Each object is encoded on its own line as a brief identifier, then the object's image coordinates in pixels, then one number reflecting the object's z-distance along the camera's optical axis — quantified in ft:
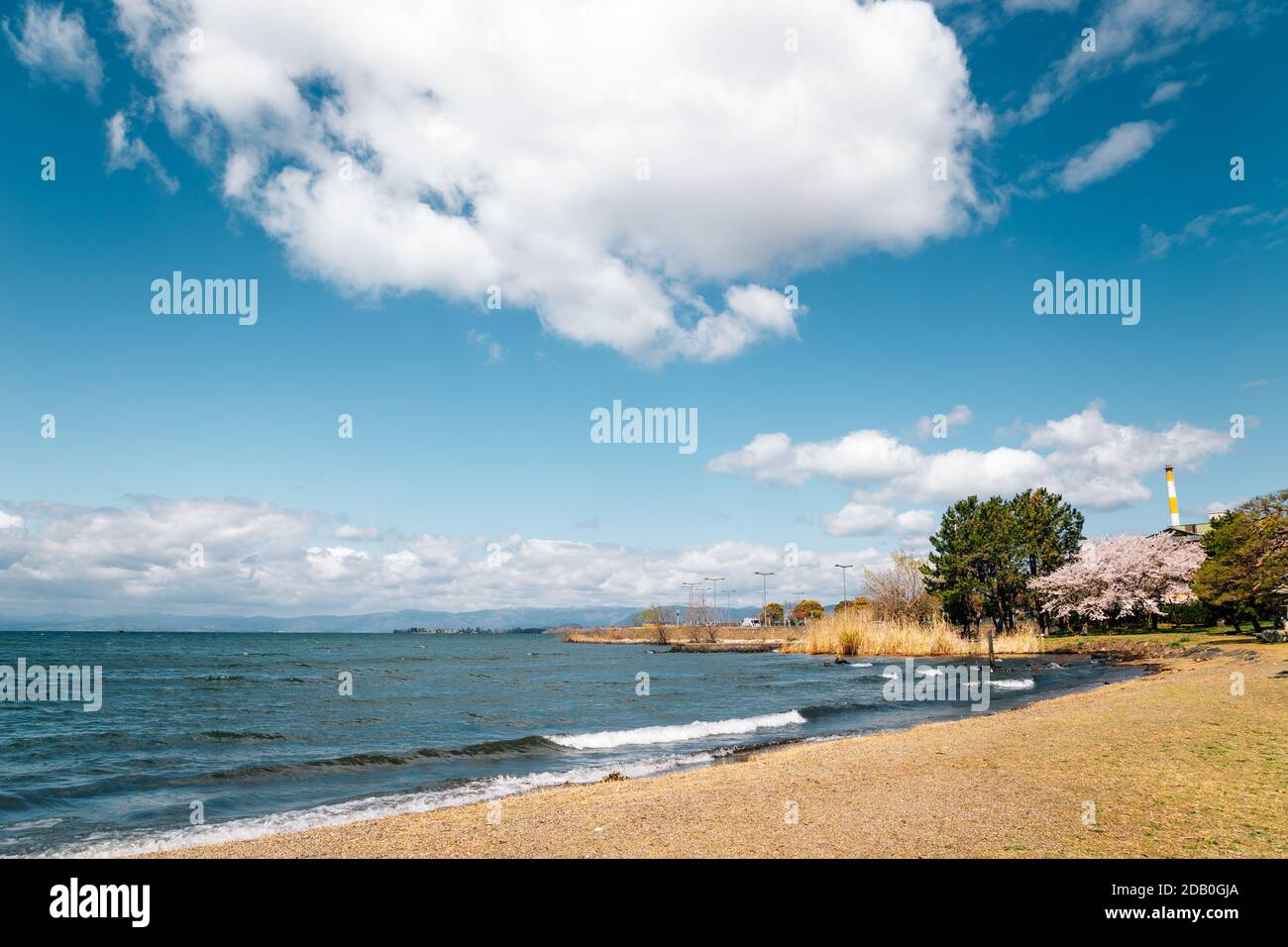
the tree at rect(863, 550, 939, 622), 240.73
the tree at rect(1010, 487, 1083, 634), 237.25
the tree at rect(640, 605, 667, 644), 422.82
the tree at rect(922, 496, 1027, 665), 225.35
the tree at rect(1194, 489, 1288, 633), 92.07
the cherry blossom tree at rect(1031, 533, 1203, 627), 199.93
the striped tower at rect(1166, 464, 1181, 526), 264.64
